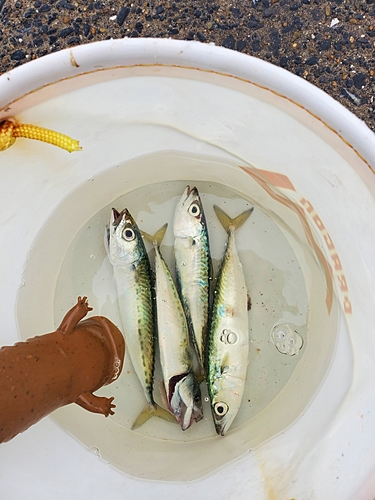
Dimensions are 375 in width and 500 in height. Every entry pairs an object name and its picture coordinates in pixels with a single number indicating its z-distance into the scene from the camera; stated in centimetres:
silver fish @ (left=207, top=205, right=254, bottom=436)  35
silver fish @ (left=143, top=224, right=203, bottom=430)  35
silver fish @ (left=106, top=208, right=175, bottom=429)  36
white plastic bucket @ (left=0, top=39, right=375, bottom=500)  27
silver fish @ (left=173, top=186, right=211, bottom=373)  37
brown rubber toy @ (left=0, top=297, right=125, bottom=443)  21
